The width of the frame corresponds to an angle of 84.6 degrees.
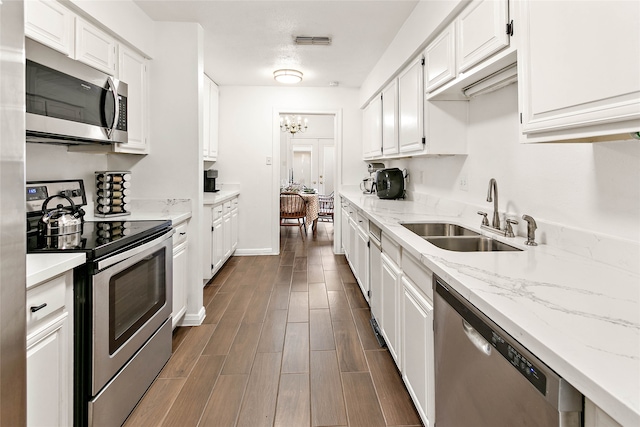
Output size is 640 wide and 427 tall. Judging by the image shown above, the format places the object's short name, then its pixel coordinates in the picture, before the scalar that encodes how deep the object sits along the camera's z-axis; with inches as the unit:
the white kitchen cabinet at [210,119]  165.0
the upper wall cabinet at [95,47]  78.1
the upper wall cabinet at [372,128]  156.3
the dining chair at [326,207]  327.9
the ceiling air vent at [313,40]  125.9
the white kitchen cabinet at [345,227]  170.7
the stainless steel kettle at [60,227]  62.2
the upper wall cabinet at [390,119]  130.3
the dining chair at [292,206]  245.4
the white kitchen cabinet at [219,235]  145.4
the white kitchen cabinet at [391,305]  76.9
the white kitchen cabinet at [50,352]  46.5
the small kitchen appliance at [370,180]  190.0
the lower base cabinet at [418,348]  56.8
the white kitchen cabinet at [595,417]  23.8
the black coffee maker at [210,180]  180.4
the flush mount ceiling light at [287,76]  164.7
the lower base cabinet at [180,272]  98.3
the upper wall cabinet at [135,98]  93.9
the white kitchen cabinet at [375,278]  97.0
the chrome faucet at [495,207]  71.3
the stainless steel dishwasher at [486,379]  27.6
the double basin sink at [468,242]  69.6
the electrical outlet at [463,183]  98.7
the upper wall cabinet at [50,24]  64.1
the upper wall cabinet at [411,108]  103.4
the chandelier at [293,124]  299.9
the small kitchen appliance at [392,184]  148.3
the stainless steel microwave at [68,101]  60.0
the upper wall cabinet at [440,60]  79.4
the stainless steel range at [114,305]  56.3
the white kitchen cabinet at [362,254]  119.3
